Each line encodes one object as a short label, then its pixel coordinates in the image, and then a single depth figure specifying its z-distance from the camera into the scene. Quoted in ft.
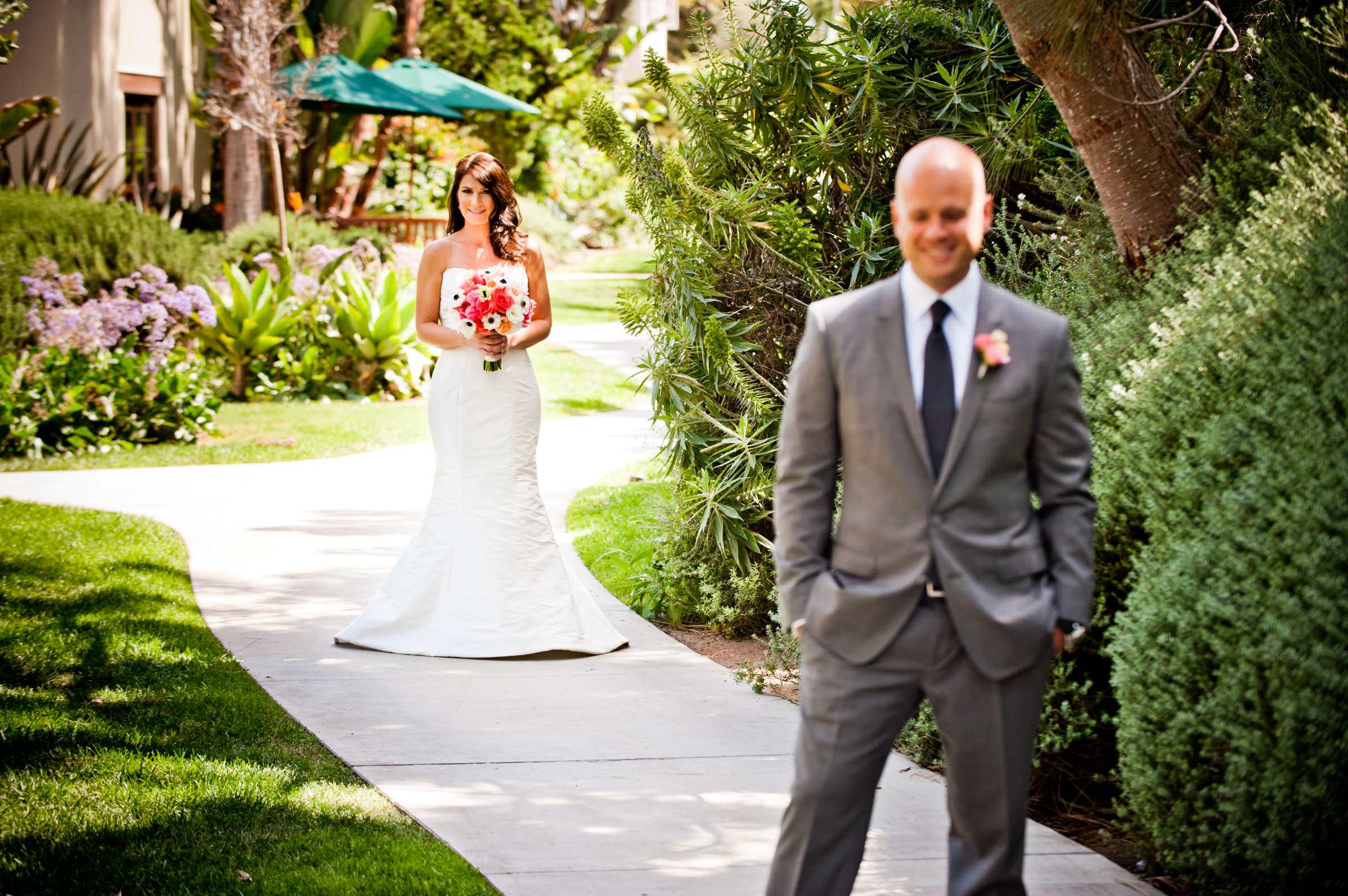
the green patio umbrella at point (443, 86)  68.59
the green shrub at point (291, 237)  53.71
